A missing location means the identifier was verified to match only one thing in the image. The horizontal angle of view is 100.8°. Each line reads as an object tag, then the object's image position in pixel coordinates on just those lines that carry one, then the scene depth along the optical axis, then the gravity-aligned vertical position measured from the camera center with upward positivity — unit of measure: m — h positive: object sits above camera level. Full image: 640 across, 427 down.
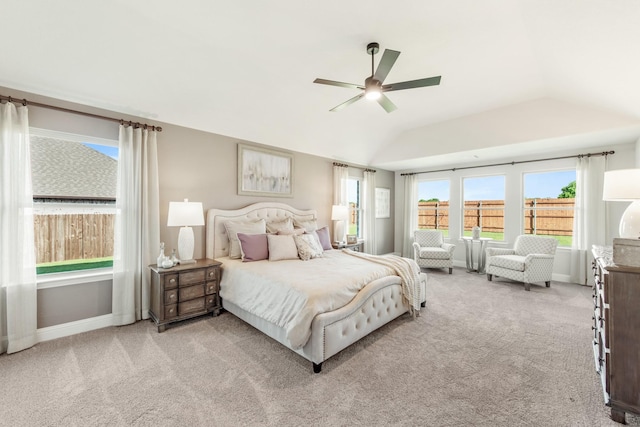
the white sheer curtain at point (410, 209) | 7.02 +0.05
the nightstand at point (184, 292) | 2.96 -0.97
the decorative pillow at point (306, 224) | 4.65 -0.25
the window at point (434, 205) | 6.72 +0.15
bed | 2.23 -0.87
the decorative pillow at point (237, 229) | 3.75 -0.29
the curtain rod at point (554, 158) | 4.57 +1.02
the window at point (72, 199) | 2.81 +0.11
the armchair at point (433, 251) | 5.59 -0.85
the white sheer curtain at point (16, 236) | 2.48 -0.25
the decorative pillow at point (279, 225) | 4.24 -0.24
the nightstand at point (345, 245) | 5.12 -0.70
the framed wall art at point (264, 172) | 4.31 +0.66
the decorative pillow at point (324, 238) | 4.58 -0.48
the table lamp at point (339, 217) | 5.34 -0.13
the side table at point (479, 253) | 5.75 -0.94
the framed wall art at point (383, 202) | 6.97 +0.23
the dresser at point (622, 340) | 1.66 -0.83
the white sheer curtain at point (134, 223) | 3.11 -0.16
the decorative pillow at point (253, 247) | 3.54 -0.50
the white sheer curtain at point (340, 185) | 5.68 +0.57
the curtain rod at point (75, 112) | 2.50 +1.05
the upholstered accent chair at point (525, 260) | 4.52 -0.87
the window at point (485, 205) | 5.94 +0.14
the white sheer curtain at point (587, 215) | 4.62 -0.06
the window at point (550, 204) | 5.16 +0.15
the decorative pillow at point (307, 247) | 3.74 -0.54
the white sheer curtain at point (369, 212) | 6.39 -0.03
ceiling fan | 2.31 +1.21
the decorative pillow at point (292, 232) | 4.00 -0.33
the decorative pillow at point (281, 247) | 3.58 -0.52
